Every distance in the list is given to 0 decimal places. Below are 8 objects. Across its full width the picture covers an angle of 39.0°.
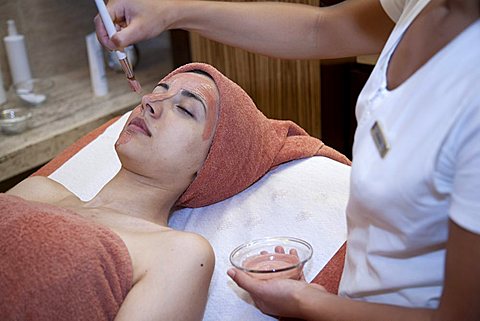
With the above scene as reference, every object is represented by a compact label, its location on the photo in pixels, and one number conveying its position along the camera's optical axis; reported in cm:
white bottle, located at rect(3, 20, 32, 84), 268
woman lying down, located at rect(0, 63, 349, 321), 121
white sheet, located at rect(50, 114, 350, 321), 143
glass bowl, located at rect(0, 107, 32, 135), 245
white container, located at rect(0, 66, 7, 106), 264
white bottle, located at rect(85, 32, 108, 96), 270
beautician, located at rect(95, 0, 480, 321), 81
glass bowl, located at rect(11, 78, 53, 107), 267
